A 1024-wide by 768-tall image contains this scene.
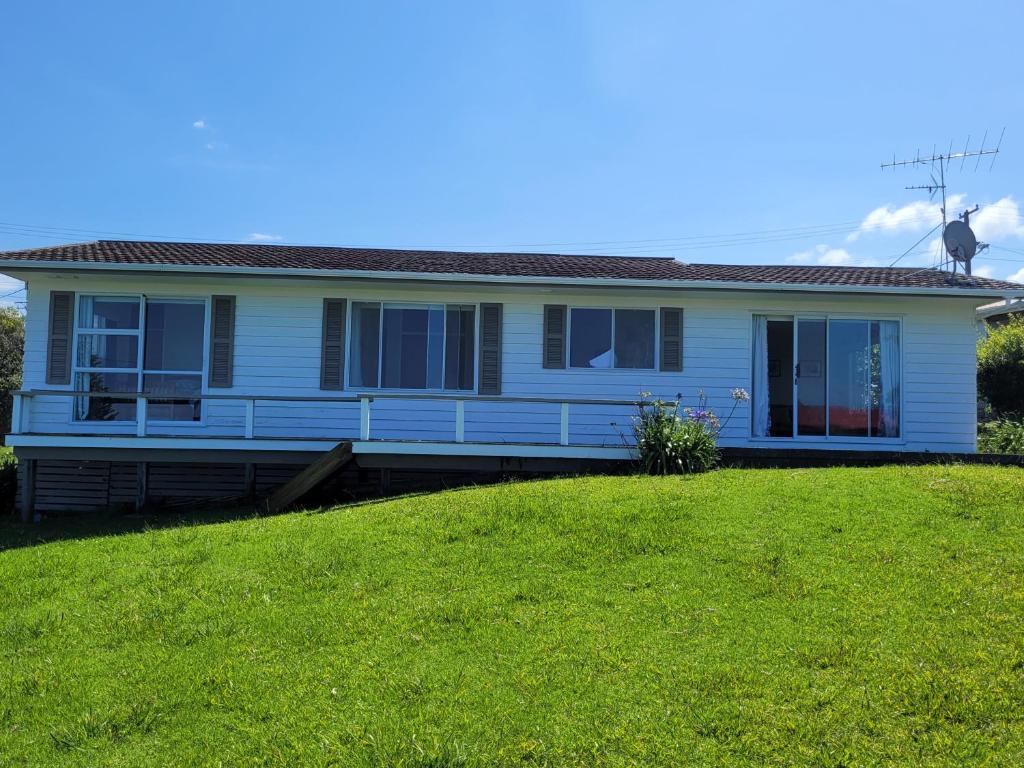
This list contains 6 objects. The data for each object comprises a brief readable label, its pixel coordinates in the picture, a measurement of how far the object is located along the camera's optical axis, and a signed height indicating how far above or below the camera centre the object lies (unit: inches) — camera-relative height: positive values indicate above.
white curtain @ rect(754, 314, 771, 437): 544.1 +30.1
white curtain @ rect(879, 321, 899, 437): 541.3 +33.6
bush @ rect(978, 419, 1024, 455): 612.1 -7.4
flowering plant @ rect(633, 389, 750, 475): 450.9 -11.8
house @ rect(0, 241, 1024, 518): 518.3 +40.1
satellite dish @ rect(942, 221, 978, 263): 697.0 +154.9
